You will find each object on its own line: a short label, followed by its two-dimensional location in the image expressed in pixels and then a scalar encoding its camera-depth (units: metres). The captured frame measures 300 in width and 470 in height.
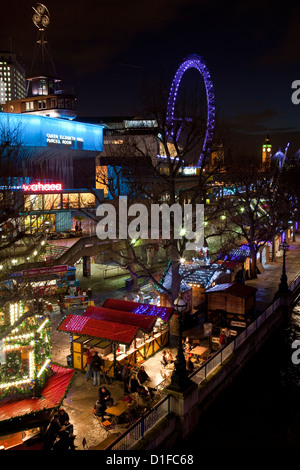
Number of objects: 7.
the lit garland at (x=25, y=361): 9.88
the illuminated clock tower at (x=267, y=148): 126.31
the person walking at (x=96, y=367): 14.12
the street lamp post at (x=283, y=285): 23.38
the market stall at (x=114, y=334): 14.58
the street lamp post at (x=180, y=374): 11.19
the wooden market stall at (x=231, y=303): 19.50
